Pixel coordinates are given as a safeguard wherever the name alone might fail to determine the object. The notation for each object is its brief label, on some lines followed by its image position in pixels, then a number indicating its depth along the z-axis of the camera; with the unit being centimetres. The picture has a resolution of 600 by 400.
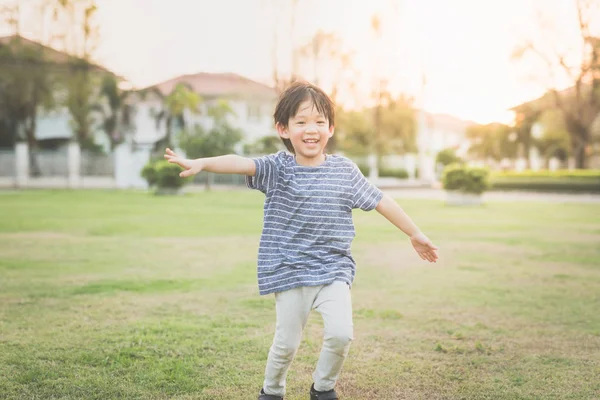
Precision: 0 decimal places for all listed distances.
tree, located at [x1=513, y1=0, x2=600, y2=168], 3509
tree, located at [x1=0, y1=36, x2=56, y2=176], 3481
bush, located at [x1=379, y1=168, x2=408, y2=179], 4144
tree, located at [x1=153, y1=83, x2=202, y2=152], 3666
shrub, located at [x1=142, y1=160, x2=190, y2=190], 2427
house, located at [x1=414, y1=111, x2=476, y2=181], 6733
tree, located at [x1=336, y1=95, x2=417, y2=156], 4231
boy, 281
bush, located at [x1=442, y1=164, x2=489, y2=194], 1966
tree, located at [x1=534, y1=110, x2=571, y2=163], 5050
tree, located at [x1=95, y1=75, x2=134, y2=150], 3750
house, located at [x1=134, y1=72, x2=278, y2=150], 4419
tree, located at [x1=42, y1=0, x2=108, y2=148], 3444
